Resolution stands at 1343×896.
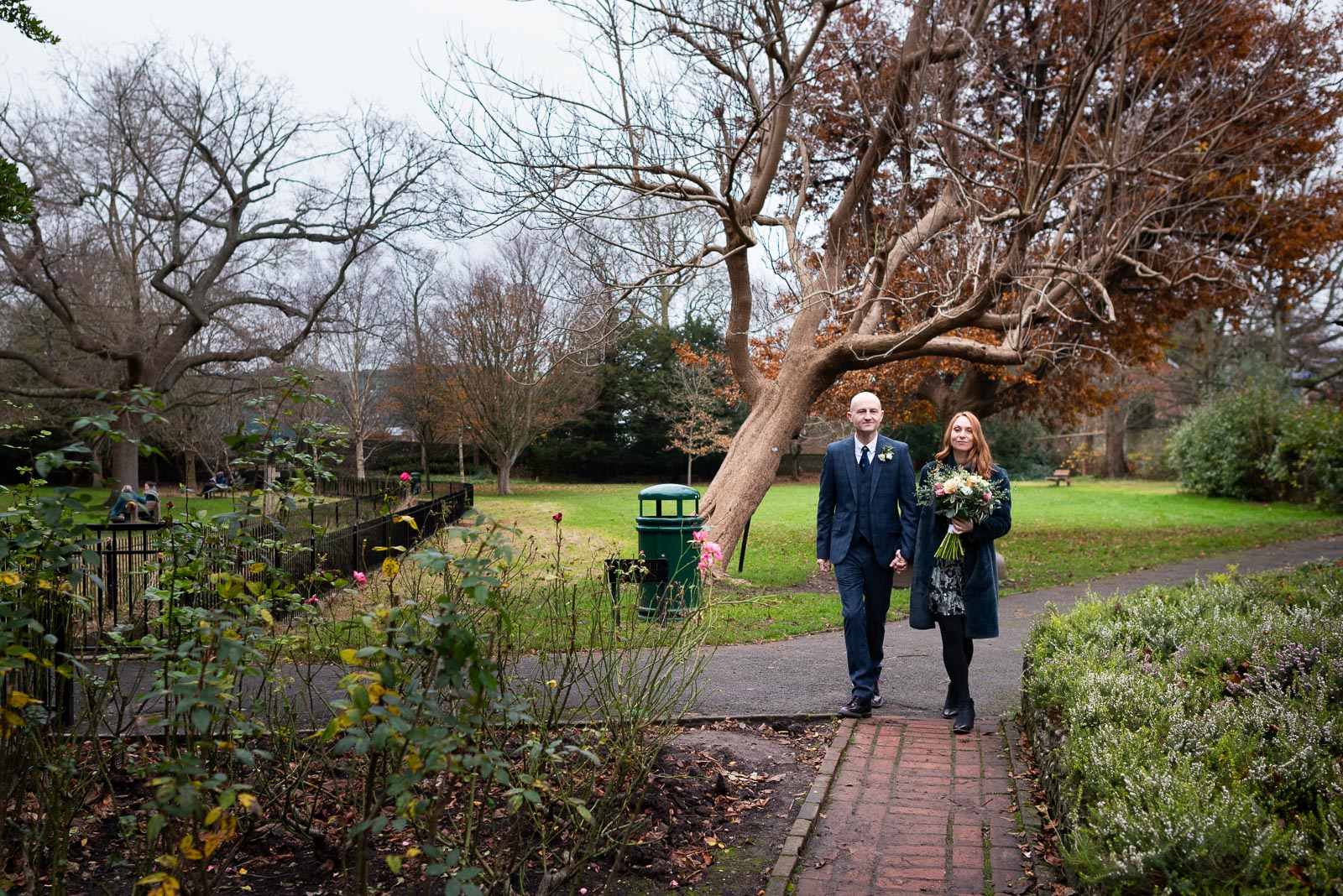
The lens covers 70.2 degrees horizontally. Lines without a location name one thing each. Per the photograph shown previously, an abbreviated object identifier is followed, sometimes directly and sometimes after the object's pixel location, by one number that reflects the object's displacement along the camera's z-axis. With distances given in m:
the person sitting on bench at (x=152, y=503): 15.93
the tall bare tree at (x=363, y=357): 39.59
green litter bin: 9.98
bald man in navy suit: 6.17
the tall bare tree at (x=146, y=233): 24.91
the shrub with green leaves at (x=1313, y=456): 23.97
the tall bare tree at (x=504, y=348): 33.16
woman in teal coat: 5.92
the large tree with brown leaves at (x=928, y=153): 11.34
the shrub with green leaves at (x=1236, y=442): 28.02
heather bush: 2.89
